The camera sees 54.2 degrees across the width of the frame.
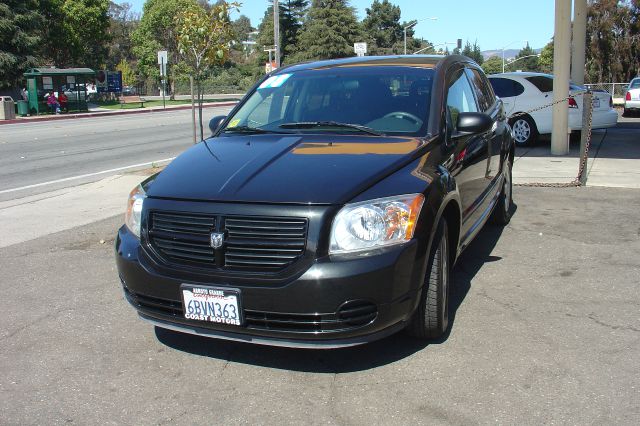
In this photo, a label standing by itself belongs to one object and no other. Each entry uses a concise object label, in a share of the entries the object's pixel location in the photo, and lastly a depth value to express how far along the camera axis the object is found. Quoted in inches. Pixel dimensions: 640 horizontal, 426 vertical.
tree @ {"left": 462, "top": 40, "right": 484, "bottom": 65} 4997.0
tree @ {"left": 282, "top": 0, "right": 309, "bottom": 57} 2773.1
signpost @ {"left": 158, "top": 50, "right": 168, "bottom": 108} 1175.4
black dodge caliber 128.0
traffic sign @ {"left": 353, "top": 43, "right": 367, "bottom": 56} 898.0
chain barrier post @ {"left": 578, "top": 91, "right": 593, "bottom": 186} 355.6
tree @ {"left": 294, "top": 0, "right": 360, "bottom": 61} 2492.6
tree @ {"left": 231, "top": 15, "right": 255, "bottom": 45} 5419.3
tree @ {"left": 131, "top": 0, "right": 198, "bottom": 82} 2748.5
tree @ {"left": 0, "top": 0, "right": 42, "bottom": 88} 1617.9
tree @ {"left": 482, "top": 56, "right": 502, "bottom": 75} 4717.0
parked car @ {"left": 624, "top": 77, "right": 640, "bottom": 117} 874.8
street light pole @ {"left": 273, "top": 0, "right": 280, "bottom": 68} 940.0
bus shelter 1386.6
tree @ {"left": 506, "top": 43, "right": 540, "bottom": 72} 4818.9
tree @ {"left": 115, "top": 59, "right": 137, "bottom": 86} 3499.0
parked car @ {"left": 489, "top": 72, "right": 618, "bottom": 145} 518.6
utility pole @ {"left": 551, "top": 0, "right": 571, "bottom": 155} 453.1
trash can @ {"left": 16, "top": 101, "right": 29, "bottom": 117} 1353.1
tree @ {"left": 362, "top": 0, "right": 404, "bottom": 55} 3747.5
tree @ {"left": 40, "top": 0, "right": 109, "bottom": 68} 2010.3
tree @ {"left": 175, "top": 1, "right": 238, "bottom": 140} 436.1
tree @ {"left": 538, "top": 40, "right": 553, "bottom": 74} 3411.9
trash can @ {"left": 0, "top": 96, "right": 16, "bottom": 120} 1242.0
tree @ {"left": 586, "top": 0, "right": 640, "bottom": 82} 1777.8
